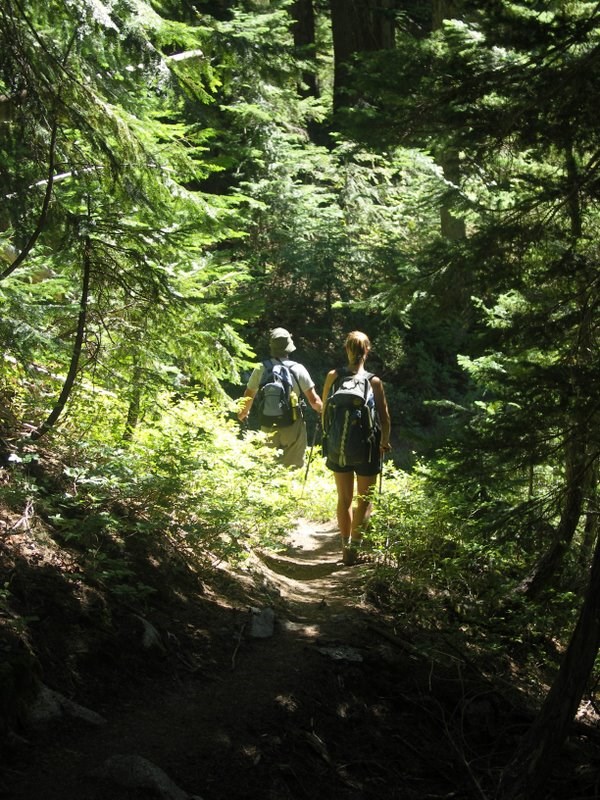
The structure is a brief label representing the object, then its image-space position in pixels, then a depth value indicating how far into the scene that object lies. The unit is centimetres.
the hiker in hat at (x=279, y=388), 956
